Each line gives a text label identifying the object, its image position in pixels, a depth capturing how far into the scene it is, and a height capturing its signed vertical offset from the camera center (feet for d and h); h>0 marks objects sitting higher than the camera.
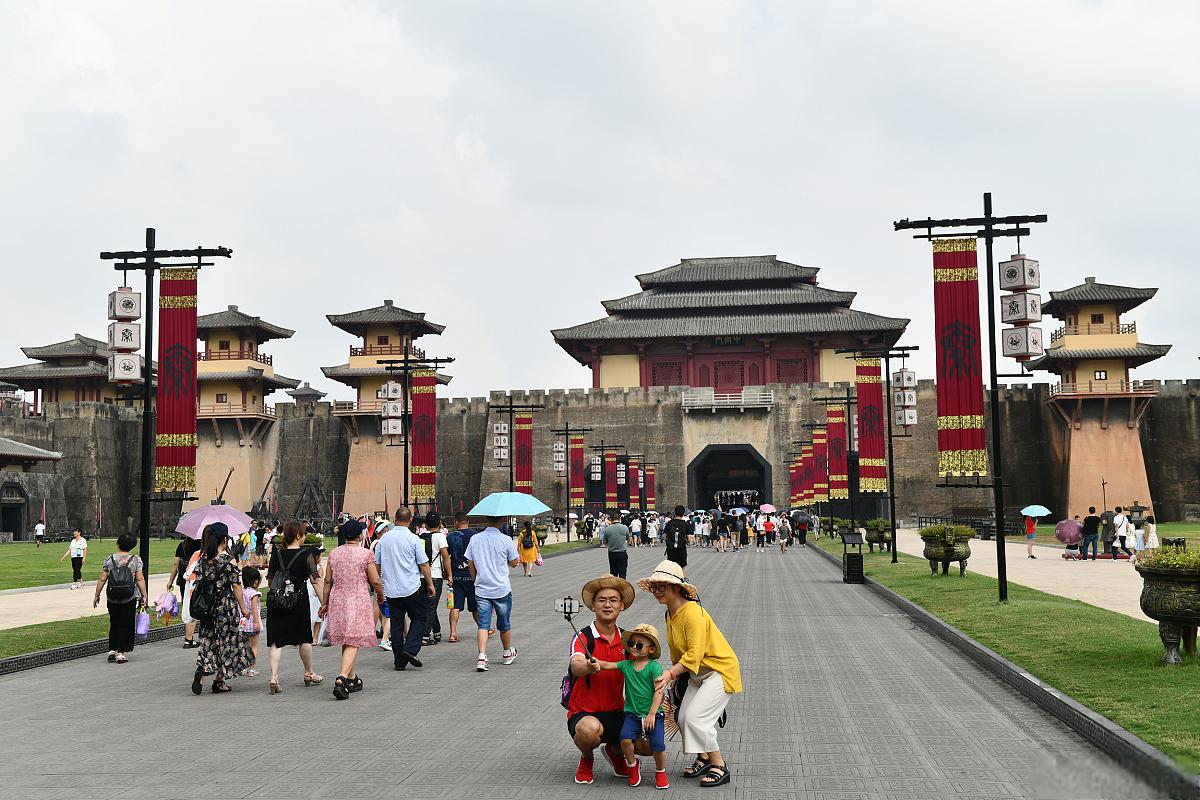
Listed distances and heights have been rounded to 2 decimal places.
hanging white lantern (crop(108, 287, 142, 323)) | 49.98 +8.13
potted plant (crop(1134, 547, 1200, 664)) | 27.68 -3.17
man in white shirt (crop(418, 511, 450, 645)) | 40.73 -2.61
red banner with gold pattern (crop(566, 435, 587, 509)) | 163.84 +1.48
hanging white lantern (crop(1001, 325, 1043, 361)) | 48.83 +5.68
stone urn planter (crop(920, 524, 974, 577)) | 63.21 -3.95
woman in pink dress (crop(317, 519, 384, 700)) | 30.60 -3.10
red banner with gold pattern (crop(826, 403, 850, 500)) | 134.10 +2.01
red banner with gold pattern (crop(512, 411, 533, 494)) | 145.89 +4.26
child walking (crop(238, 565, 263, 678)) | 32.96 -4.03
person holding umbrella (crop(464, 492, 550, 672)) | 35.17 -3.04
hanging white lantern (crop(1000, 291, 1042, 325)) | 48.85 +7.17
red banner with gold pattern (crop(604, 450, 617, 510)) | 170.81 -0.25
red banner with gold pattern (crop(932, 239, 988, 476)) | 55.11 +5.84
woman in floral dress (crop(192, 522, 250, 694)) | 30.60 -4.04
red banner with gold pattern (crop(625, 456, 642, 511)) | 187.42 -0.18
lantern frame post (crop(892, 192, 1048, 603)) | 49.78 +11.01
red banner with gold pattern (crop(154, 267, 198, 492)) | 57.67 +5.53
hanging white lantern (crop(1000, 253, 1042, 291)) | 49.32 +8.70
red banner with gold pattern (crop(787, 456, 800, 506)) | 171.83 -0.59
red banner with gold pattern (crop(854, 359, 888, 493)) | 103.48 +2.51
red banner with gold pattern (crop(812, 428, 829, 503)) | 147.43 +1.30
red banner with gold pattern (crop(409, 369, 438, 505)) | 121.39 +4.33
